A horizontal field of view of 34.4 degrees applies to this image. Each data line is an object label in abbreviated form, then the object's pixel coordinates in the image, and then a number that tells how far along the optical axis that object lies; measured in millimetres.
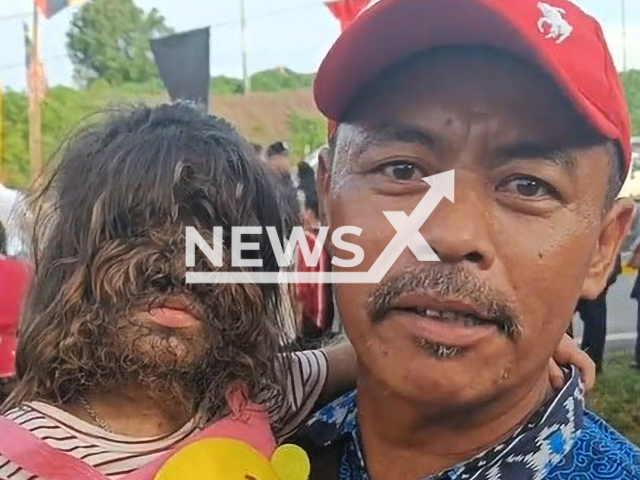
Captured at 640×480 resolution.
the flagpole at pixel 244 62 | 25344
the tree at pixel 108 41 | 30953
